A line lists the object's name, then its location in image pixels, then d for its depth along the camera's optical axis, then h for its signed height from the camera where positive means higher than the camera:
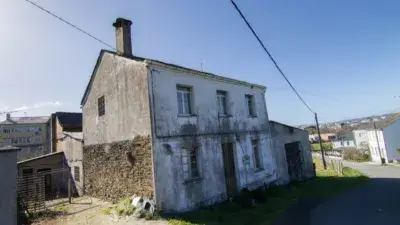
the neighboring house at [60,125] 24.02 +3.76
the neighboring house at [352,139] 63.34 -0.57
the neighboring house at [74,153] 17.08 +0.68
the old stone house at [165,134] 10.79 +0.96
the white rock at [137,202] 10.01 -1.75
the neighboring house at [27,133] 57.62 +7.69
